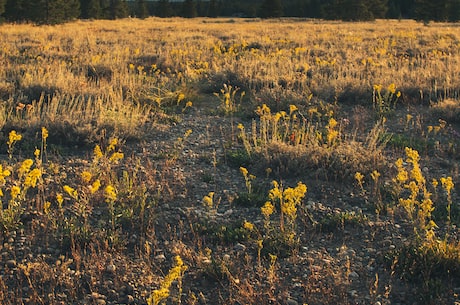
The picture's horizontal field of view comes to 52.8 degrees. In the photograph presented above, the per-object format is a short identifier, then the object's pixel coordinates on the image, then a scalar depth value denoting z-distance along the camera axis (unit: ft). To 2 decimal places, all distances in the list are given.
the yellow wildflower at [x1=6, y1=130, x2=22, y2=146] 15.09
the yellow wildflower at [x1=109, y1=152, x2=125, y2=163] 14.84
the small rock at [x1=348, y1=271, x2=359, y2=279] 11.36
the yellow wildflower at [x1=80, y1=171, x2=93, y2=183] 13.38
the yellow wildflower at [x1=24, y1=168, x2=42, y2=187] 12.31
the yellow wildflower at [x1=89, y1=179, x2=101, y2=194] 12.38
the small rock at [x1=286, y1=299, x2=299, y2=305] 10.42
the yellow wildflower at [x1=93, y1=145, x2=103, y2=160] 14.85
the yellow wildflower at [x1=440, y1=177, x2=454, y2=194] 12.21
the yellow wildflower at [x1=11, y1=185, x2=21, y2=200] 11.73
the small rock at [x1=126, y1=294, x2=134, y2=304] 10.44
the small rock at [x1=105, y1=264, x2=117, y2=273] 11.32
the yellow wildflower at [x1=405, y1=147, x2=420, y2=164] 13.78
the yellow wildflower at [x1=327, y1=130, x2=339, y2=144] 17.20
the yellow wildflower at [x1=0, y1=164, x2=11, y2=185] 12.05
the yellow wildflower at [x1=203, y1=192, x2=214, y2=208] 12.65
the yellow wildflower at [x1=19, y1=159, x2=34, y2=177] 12.80
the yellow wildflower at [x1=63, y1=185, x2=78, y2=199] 12.09
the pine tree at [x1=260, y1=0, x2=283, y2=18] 169.99
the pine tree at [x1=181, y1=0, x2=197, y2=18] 192.75
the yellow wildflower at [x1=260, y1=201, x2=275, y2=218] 11.88
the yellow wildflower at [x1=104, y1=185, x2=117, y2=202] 11.97
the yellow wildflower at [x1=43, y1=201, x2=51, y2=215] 12.62
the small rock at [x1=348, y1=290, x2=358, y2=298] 10.62
